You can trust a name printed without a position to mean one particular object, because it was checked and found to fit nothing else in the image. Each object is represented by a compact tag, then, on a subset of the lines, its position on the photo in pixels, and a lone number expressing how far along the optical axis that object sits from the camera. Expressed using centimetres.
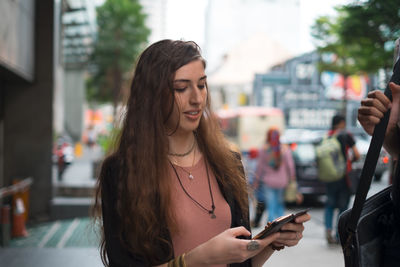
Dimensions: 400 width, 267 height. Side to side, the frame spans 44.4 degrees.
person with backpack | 720
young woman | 174
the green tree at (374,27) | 602
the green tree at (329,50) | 2283
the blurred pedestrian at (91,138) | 3884
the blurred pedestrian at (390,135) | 154
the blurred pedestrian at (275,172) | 814
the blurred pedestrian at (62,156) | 1679
